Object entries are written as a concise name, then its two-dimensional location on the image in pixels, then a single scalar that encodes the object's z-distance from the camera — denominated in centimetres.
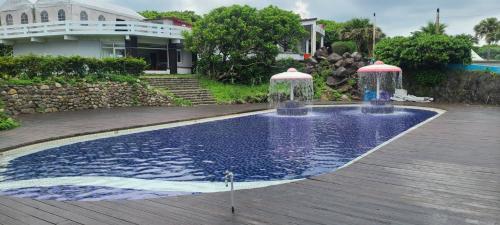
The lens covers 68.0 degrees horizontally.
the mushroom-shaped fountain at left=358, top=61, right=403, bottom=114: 2538
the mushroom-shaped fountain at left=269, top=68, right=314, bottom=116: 1894
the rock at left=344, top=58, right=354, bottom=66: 2888
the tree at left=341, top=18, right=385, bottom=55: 3858
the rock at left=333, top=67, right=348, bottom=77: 2812
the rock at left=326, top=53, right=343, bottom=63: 3019
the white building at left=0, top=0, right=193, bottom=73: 2811
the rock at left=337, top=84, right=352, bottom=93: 2745
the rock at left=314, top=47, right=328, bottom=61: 3196
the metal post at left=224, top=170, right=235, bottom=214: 495
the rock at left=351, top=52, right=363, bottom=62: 2962
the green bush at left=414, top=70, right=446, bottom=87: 2491
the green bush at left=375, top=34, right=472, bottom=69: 2352
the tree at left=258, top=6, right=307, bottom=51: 2708
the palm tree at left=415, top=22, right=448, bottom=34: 3185
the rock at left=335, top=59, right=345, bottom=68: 2900
